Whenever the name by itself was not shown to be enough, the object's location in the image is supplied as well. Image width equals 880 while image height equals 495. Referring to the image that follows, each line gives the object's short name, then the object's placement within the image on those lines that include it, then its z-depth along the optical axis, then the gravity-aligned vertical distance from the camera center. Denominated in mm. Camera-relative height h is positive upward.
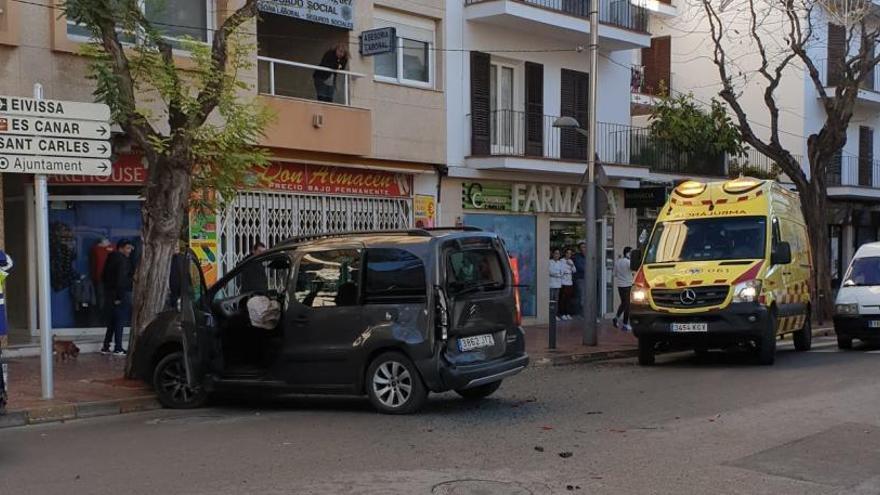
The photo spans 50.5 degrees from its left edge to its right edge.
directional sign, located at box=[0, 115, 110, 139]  9891 +943
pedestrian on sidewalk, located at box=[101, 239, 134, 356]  14383 -1123
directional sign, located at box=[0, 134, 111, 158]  9906 +734
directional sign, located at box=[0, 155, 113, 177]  9891 +526
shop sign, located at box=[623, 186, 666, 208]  24016 +401
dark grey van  9359 -1153
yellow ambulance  13391 -910
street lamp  16516 -846
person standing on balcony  18078 +2665
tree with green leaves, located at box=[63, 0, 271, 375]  11148 +1187
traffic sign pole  10219 -663
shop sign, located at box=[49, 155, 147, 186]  15424 +628
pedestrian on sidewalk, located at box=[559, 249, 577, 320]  21625 -1856
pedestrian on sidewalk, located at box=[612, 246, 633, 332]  19656 -1401
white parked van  15977 -1574
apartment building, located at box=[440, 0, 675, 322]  20406 +2087
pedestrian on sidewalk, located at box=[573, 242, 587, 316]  22359 -1616
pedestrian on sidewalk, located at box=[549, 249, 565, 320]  21391 -1407
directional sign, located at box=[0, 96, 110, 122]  9898 +1149
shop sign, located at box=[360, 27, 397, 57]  17797 +3313
